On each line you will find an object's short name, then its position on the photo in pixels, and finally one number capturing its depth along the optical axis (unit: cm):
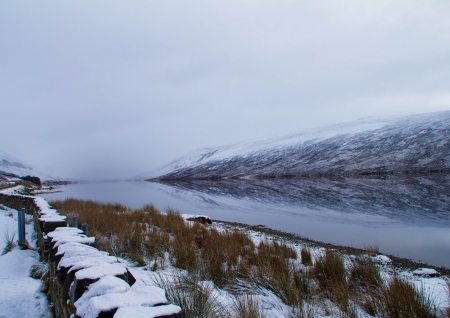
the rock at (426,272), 598
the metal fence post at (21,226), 694
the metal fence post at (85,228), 621
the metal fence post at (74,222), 697
